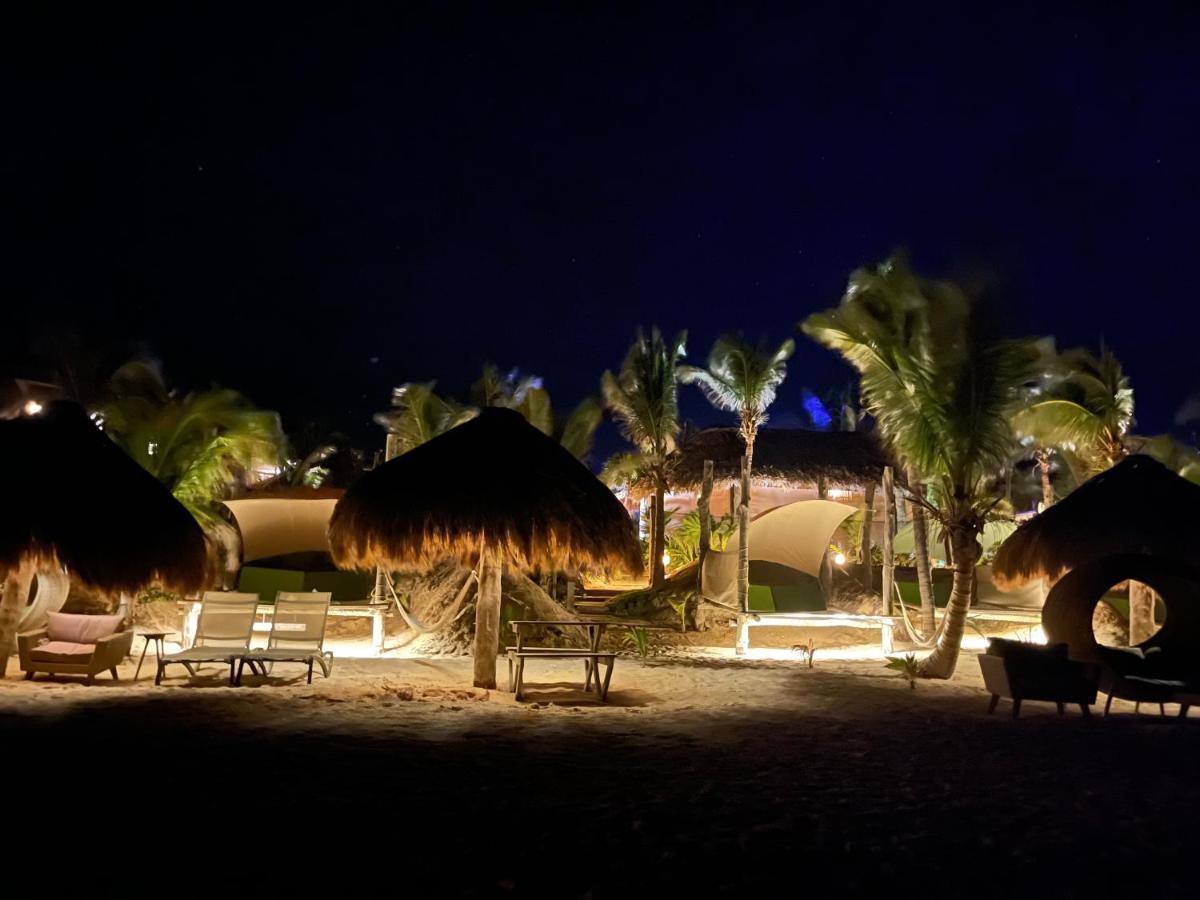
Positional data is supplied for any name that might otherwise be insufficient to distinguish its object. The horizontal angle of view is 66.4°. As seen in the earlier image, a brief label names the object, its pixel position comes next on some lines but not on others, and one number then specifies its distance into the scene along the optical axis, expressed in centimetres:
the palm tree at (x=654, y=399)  2306
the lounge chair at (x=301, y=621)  1014
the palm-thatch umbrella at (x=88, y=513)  907
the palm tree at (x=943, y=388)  1127
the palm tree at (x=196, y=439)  1584
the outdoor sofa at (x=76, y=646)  891
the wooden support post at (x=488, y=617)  938
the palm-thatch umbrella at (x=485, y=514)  909
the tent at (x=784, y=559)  1719
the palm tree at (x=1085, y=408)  1530
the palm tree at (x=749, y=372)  1875
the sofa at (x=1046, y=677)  833
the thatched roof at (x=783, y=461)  2536
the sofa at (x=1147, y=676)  859
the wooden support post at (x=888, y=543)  1532
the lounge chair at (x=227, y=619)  1005
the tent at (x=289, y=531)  2048
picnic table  877
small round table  950
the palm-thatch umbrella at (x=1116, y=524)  1161
